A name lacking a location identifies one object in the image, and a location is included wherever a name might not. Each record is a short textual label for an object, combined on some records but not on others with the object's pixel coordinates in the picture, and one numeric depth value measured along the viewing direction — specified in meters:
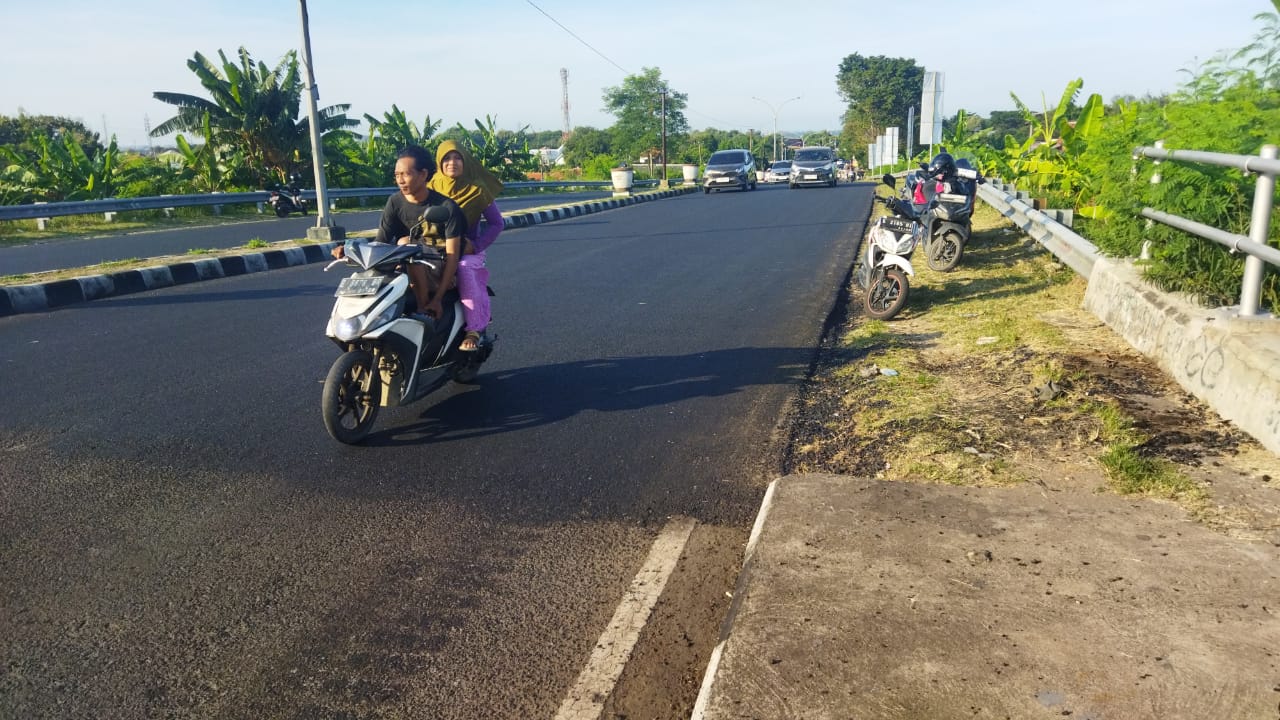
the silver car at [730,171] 34.47
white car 43.75
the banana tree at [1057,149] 13.76
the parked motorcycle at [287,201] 21.06
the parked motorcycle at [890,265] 7.72
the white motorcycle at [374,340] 4.62
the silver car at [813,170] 35.56
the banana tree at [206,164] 23.23
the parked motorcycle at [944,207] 10.10
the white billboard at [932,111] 21.67
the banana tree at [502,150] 36.59
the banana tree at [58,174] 19.97
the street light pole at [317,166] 13.27
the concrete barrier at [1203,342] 3.99
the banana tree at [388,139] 29.16
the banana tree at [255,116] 22.56
